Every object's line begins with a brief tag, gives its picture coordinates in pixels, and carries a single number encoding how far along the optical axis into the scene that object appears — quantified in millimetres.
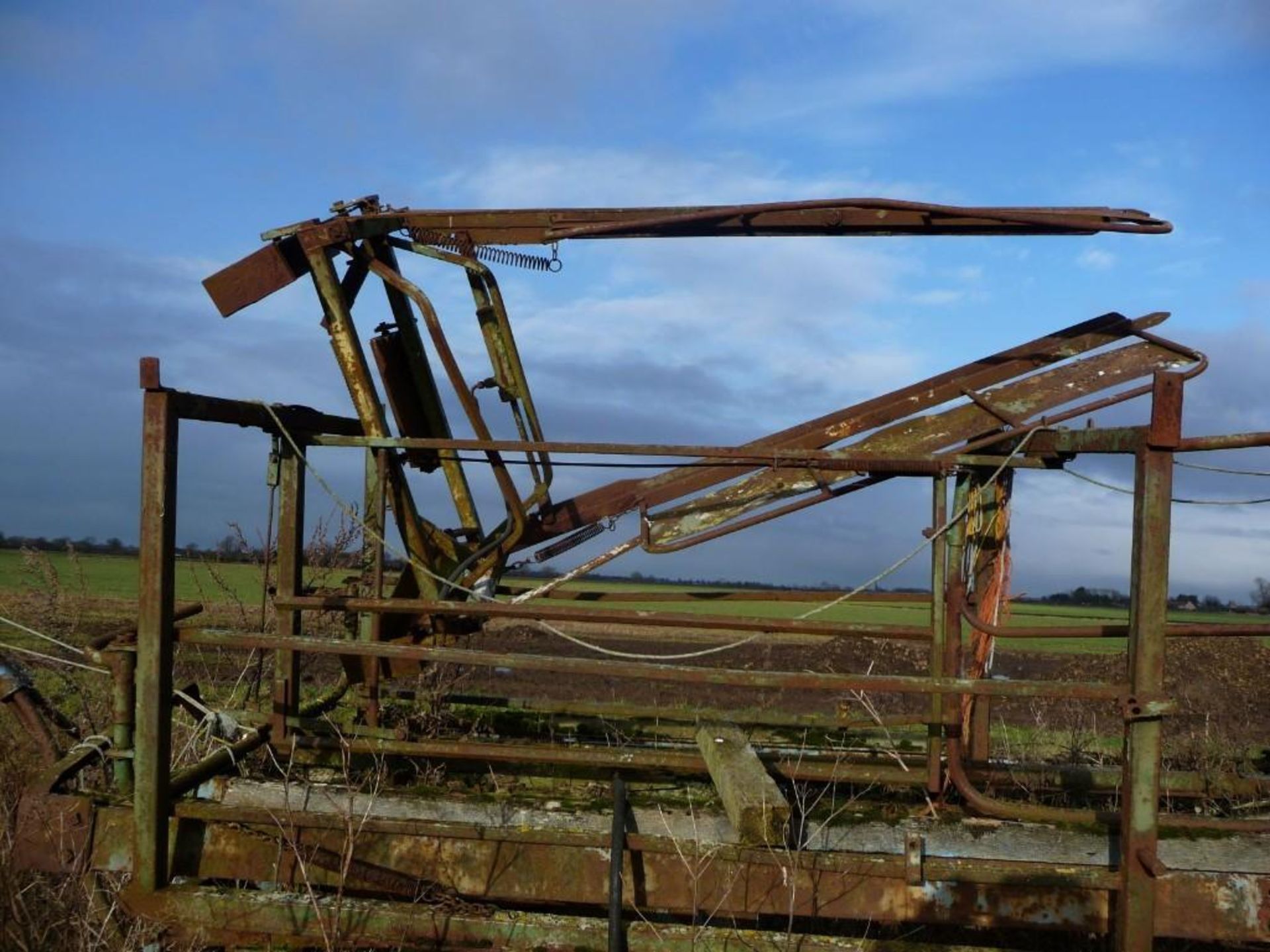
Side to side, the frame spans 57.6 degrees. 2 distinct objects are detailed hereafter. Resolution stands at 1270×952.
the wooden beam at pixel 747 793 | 4090
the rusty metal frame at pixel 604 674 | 4031
